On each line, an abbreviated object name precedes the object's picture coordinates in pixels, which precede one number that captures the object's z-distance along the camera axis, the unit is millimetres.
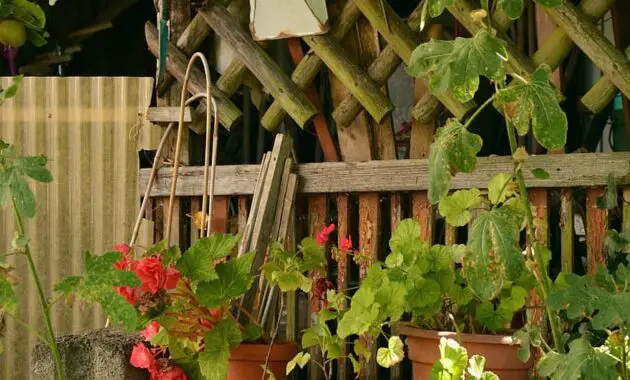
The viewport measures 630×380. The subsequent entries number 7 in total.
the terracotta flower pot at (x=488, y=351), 3555
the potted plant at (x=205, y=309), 3653
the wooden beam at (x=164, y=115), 5367
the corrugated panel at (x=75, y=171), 5789
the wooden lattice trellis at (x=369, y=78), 4621
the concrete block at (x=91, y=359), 3883
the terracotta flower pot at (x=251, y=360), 3885
